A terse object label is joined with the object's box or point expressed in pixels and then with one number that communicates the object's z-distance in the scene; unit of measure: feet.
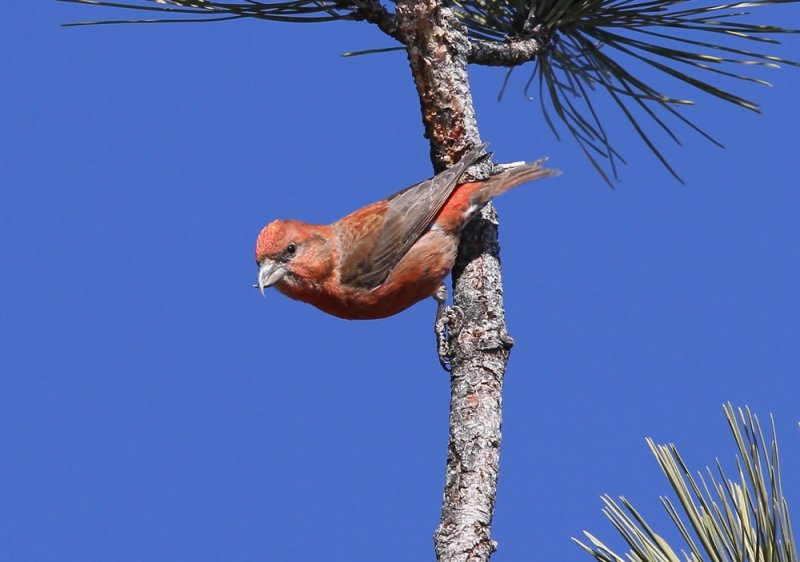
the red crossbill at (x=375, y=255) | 30.83
